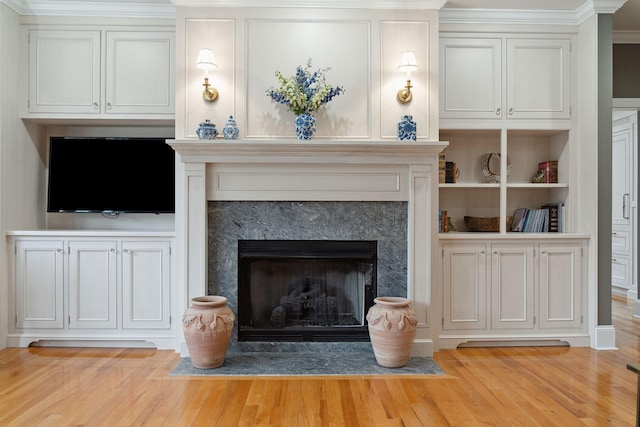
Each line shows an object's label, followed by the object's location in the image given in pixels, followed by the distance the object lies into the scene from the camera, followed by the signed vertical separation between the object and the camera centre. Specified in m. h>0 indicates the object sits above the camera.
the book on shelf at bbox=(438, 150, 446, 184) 3.91 +0.38
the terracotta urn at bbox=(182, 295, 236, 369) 3.15 -0.83
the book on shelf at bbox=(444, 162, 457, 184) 3.99 +0.36
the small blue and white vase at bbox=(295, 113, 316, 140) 3.39 +0.66
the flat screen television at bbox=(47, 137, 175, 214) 3.91 +0.32
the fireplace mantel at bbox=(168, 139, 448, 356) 3.46 +0.22
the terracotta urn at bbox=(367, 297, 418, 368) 3.23 -0.84
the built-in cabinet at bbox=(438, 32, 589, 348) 3.75 -0.12
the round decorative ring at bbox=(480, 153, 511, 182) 4.11 +0.43
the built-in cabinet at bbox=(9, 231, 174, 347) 3.67 -0.60
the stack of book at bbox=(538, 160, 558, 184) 4.04 +0.38
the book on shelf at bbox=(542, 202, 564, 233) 3.99 -0.04
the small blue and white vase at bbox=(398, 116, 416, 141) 3.46 +0.64
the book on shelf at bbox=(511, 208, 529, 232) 4.07 -0.04
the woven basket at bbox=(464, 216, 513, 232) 3.99 -0.08
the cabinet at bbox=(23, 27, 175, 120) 3.75 +1.17
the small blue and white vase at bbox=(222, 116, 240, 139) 3.40 +0.62
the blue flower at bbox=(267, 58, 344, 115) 3.40 +0.91
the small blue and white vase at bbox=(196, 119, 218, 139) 3.38 +0.61
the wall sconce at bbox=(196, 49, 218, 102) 3.36 +1.10
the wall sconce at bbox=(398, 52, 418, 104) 3.45 +1.12
